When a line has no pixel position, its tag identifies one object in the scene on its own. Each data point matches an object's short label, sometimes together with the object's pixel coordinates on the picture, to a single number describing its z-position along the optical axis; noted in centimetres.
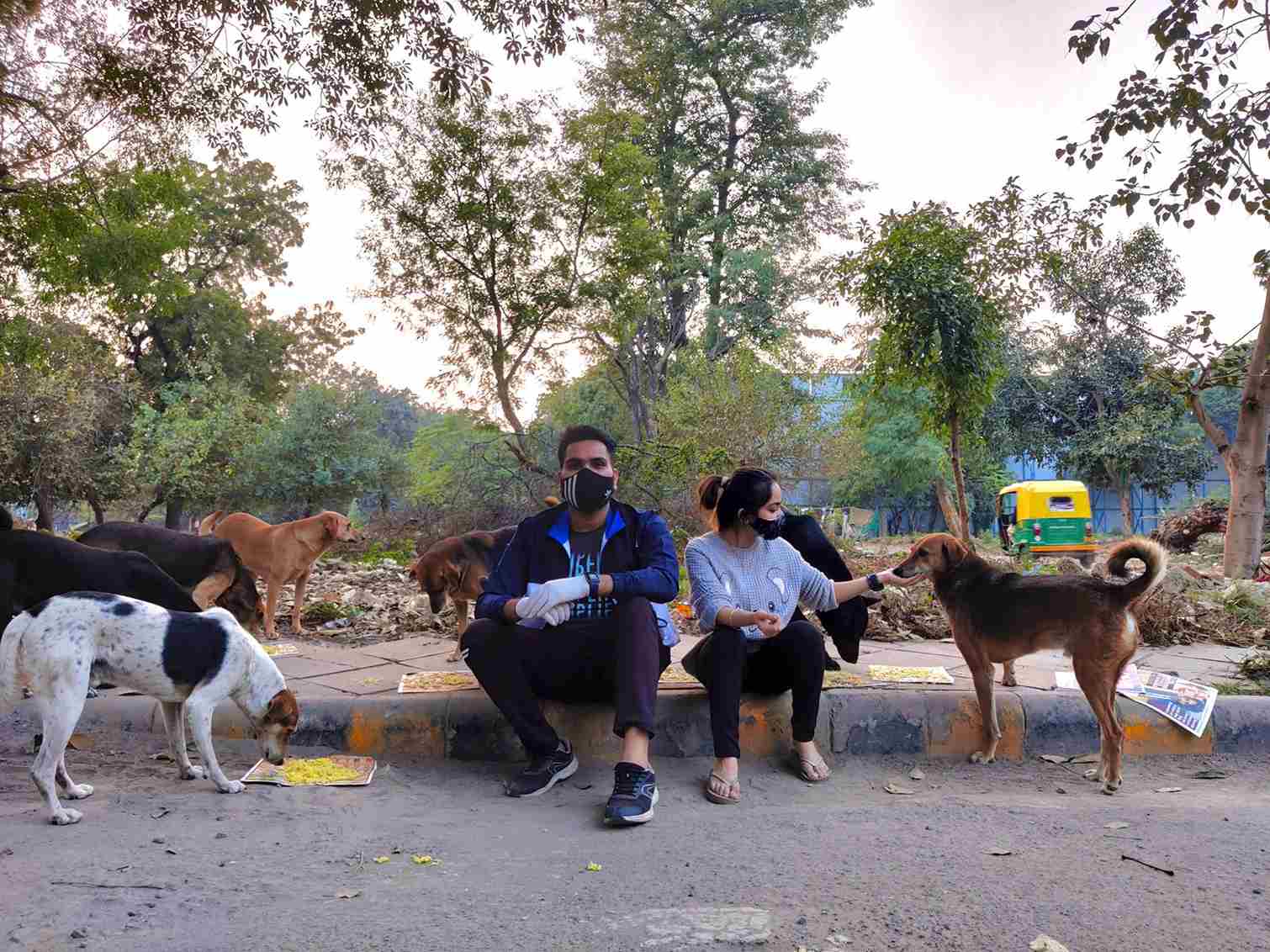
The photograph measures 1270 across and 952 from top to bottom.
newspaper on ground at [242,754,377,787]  396
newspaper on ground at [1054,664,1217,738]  473
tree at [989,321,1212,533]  2691
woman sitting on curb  402
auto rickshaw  1903
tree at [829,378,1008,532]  3039
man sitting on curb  385
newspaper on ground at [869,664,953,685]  516
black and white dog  345
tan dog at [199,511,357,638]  718
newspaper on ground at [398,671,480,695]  486
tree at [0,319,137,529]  1869
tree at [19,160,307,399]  2692
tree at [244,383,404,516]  2372
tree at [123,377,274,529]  2147
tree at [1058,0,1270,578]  827
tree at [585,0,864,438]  2616
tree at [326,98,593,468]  1573
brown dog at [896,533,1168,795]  416
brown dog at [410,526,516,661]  617
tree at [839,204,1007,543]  1305
